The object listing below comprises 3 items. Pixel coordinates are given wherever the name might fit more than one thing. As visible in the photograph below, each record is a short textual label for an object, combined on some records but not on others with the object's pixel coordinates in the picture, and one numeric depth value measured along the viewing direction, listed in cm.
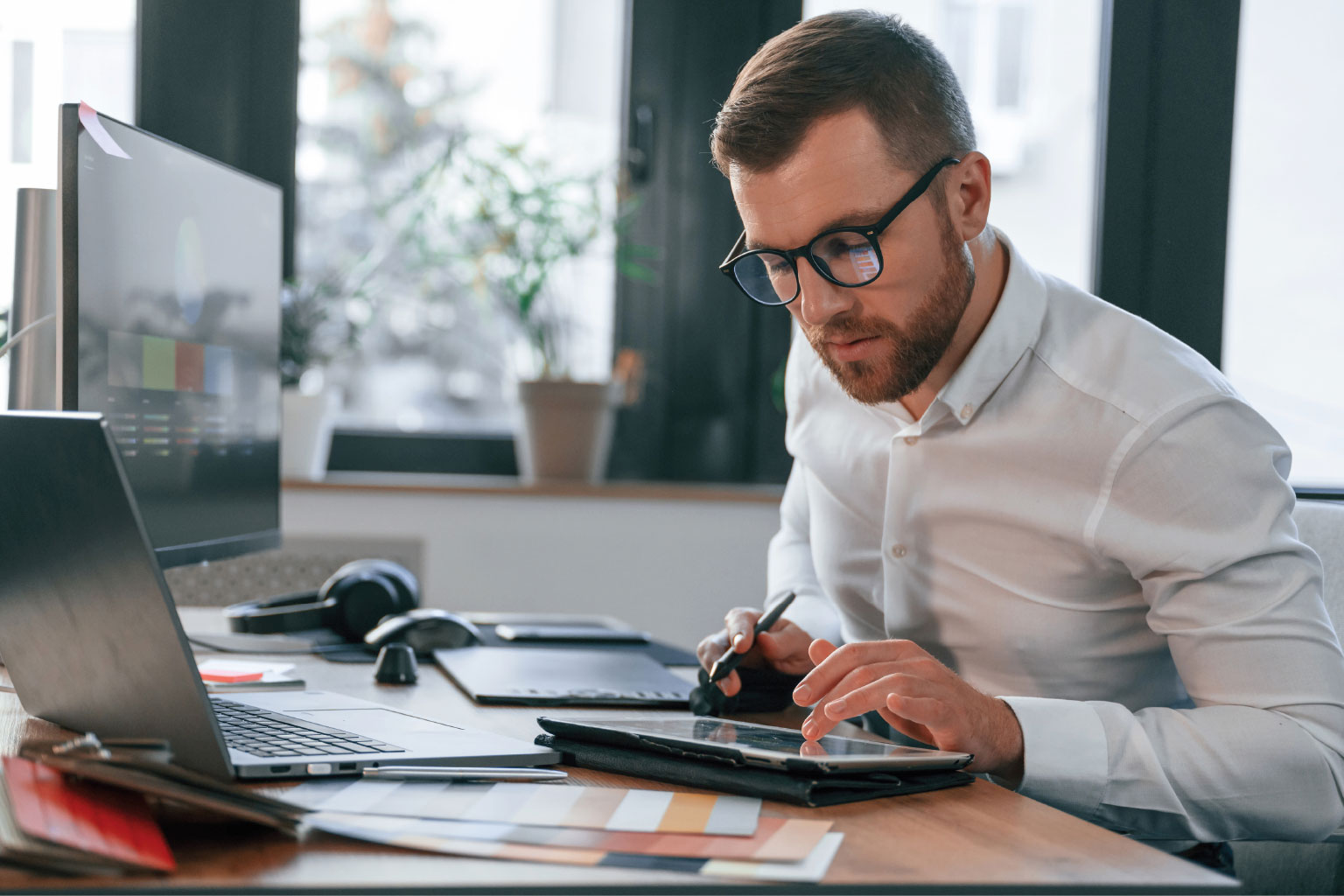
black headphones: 151
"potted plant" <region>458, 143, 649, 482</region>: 244
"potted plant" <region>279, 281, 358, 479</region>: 240
